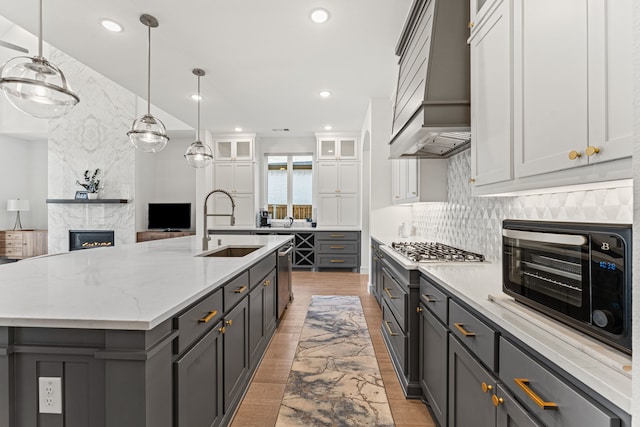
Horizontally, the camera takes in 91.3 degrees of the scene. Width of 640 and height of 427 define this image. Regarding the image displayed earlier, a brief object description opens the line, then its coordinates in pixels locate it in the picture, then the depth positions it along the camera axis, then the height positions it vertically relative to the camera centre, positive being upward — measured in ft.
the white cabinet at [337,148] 21.77 +4.57
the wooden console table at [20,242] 21.81 -2.17
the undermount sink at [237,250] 9.76 -1.19
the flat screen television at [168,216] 23.22 -0.24
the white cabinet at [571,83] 2.73 +1.36
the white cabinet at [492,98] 4.49 +1.86
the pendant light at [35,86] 5.37 +2.23
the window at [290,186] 23.79 +2.09
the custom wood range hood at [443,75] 5.91 +2.69
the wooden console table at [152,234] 22.30 -1.54
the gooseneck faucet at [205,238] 8.70 -0.72
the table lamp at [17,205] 22.17 +0.50
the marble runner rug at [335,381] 6.14 -3.99
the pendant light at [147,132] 9.42 +2.44
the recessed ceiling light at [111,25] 8.99 +5.50
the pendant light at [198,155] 12.81 +2.38
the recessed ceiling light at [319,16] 8.50 +5.51
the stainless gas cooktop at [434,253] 6.95 -0.97
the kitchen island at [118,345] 3.13 -1.48
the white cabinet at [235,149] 22.25 +4.57
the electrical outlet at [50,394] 3.30 -1.92
